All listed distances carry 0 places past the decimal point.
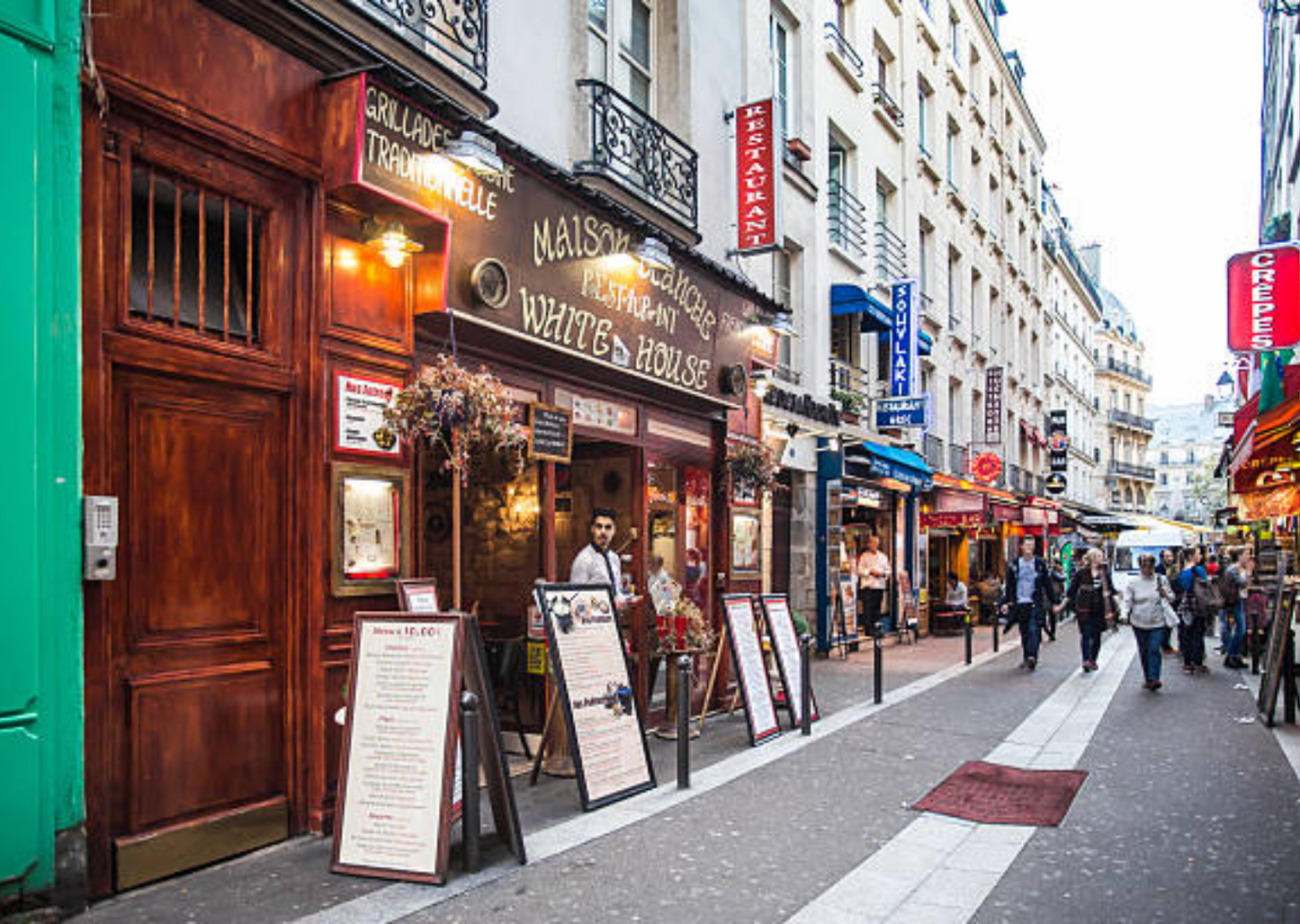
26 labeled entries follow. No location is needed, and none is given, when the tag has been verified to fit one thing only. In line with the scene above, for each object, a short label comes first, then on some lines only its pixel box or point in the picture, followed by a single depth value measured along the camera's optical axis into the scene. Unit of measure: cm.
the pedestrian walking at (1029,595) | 1388
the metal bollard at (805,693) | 844
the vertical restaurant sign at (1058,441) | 3606
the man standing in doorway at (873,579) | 1661
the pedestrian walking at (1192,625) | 1364
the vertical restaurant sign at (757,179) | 1125
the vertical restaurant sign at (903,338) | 1839
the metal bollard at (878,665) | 999
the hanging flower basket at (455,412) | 584
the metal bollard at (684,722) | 646
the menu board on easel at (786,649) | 868
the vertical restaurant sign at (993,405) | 2703
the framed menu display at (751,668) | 802
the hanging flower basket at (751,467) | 1038
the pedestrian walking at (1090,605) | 1316
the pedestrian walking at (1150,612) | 1165
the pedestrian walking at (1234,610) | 1406
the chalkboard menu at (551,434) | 750
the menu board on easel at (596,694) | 601
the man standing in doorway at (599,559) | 770
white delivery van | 2573
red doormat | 610
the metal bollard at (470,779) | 460
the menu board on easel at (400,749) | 467
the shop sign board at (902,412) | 1778
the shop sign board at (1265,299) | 1138
